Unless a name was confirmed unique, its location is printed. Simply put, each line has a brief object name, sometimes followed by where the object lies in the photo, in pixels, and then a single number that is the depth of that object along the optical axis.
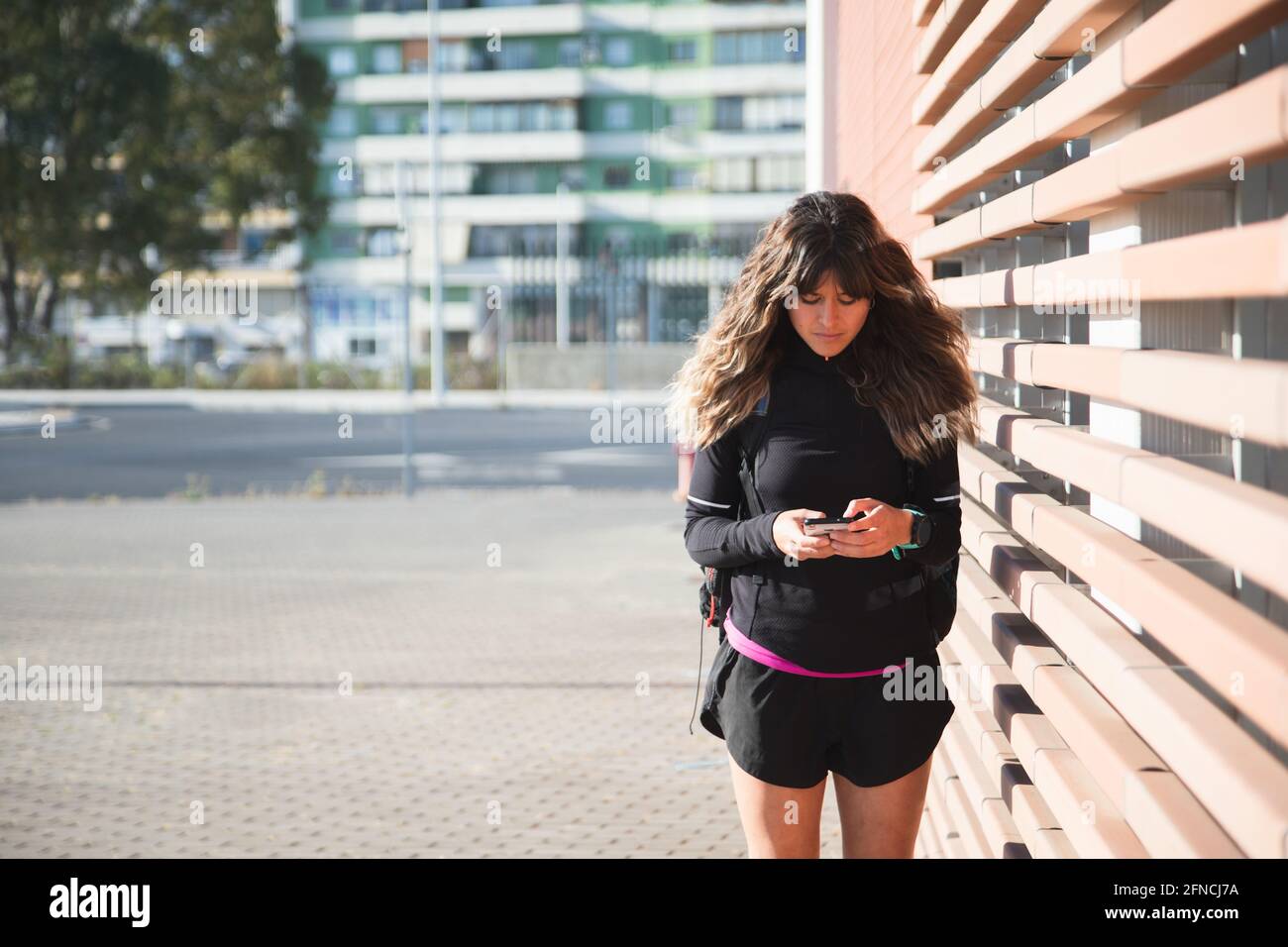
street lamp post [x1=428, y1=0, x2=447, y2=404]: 38.34
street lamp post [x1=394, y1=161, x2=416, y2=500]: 17.98
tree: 41.00
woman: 2.97
